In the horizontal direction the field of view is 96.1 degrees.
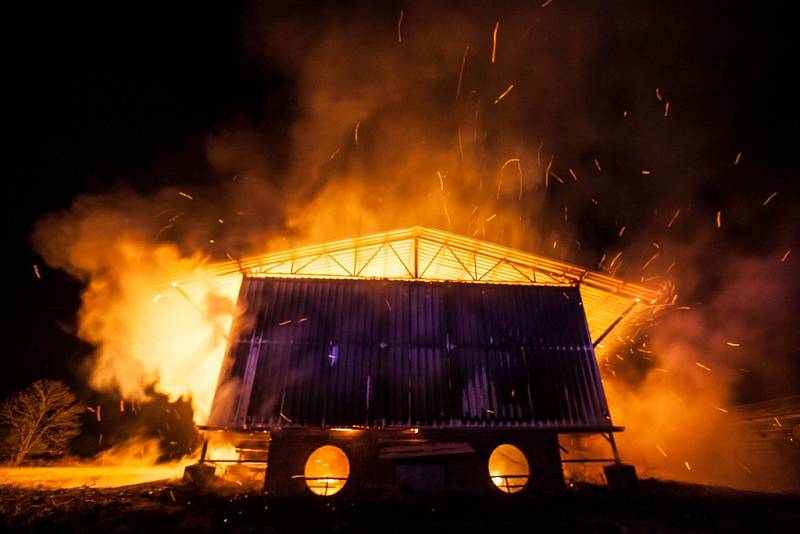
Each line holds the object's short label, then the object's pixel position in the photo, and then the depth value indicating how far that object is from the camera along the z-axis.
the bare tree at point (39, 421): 20.28
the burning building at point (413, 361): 10.03
